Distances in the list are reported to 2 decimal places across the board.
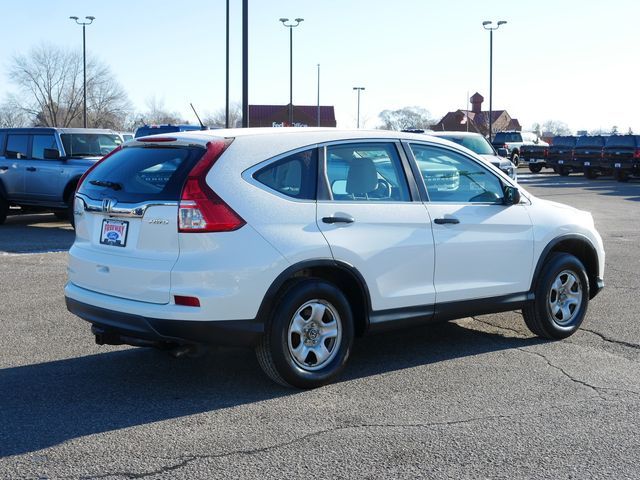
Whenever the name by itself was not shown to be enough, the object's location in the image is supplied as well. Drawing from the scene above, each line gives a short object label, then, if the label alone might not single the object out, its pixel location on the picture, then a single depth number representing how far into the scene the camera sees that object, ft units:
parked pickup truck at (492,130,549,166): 139.33
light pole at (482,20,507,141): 155.12
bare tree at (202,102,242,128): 259.19
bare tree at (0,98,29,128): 235.81
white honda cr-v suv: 16.96
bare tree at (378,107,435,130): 331.98
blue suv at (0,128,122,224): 49.96
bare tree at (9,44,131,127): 237.25
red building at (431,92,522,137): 301.43
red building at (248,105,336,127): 238.07
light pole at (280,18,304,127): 118.73
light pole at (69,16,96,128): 148.27
